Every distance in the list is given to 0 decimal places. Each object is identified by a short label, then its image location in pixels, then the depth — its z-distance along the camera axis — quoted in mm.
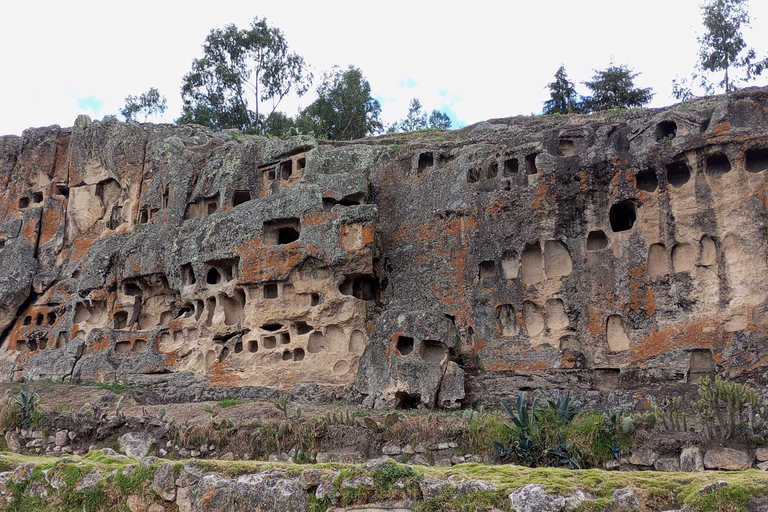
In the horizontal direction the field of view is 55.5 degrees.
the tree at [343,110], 41094
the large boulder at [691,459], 12922
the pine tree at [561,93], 34969
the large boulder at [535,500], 6781
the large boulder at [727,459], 12719
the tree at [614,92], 34031
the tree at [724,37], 34562
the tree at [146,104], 48375
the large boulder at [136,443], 16766
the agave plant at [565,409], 14344
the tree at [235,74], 42219
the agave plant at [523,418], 13888
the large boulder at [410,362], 18812
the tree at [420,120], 46938
